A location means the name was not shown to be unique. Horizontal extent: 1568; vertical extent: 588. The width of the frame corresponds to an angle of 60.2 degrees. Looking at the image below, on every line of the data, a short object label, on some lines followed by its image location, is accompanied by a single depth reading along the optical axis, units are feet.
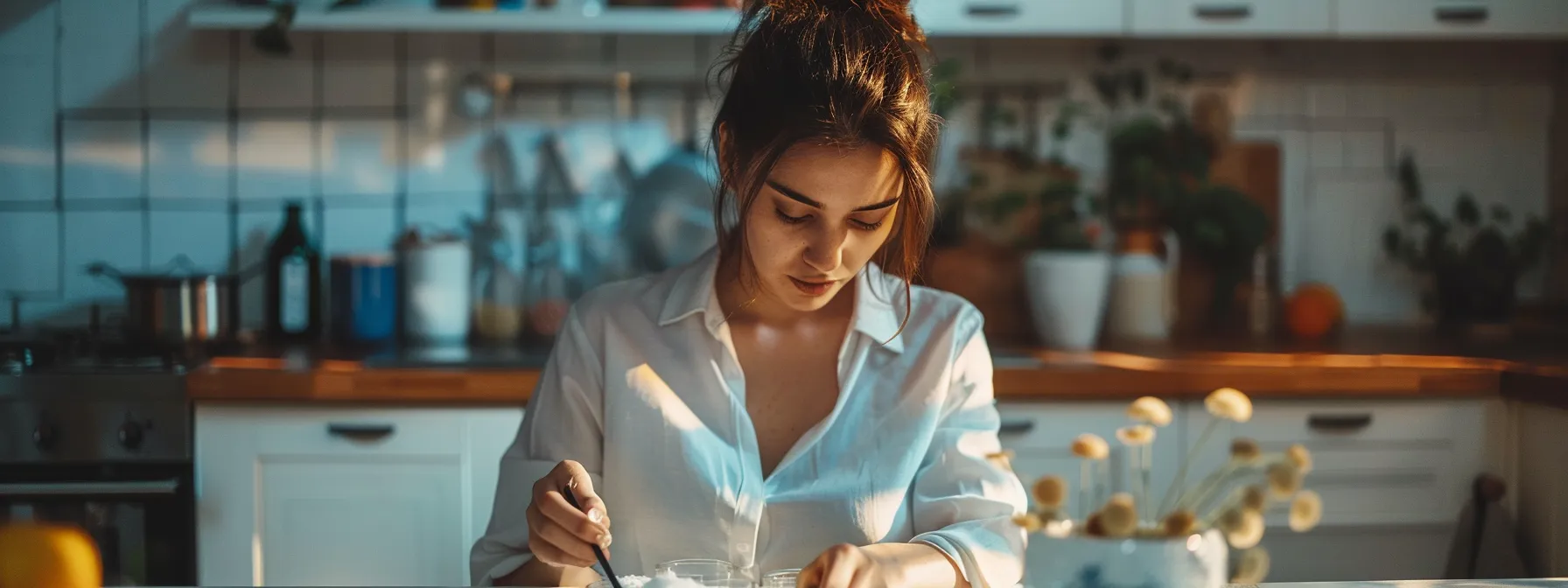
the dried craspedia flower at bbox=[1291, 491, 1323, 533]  2.61
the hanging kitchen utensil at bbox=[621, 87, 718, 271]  9.18
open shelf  8.52
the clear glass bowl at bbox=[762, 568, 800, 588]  3.33
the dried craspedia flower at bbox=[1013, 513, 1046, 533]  2.80
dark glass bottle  8.98
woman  4.07
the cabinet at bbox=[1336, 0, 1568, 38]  8.89
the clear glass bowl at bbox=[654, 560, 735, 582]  3.30
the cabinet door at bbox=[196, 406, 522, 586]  7.50
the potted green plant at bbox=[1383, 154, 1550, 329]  9.46
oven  7.35
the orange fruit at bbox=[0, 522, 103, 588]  3.03
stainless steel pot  8.02
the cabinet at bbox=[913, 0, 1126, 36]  8.70
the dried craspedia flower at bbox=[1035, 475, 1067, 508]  2.65
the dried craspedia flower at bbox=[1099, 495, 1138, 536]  2.75
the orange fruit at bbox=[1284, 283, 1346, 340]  9.36
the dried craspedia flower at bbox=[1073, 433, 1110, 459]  2.72
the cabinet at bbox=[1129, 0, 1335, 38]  8.80
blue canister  8.86
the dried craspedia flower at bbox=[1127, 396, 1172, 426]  2.72
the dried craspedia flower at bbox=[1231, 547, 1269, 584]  2.62
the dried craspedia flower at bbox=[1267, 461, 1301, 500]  2.58
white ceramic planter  8.71
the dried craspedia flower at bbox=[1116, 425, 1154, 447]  2.74
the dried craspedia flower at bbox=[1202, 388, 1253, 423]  2.68
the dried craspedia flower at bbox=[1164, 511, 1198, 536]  2.78
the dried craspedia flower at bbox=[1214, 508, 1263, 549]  2.67
